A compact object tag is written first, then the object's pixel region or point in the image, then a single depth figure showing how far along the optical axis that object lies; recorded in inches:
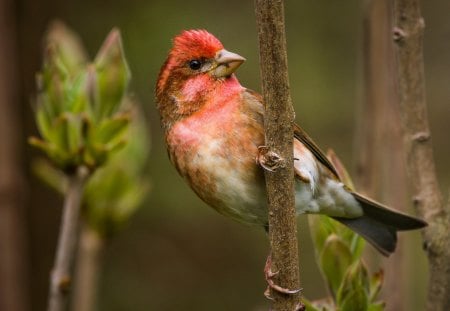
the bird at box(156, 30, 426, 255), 247.3
